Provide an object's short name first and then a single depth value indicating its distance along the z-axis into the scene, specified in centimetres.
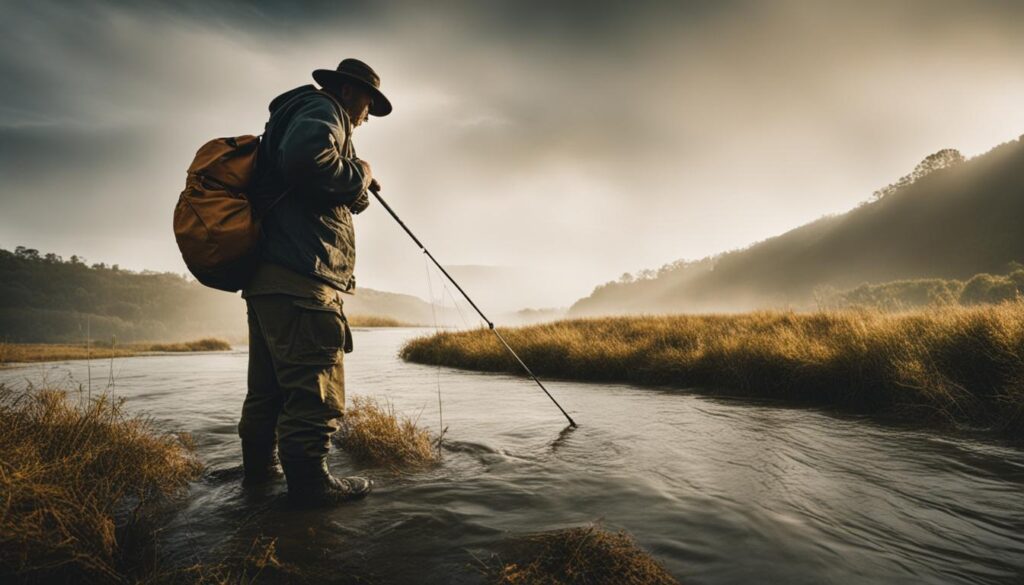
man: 314
